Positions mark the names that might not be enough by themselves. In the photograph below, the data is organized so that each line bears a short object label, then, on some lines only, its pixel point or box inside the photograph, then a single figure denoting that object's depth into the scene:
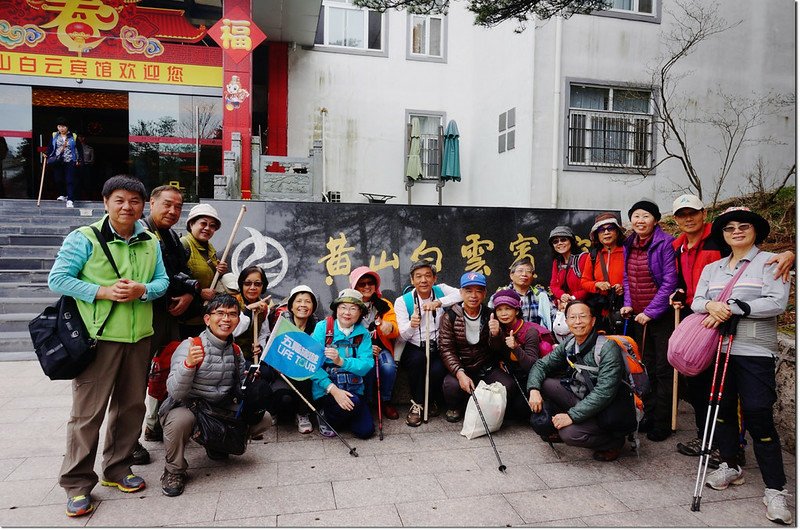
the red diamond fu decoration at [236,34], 9.81
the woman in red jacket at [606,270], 4.38
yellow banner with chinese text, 10.91
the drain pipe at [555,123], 9.86
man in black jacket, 3.46
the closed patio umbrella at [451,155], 12.18
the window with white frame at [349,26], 12.31
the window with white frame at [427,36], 12.57
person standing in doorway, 10.28
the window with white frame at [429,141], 12.75
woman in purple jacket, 4.00
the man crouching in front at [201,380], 3.12
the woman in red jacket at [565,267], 4.74
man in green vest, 2.83
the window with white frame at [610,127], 10.15
